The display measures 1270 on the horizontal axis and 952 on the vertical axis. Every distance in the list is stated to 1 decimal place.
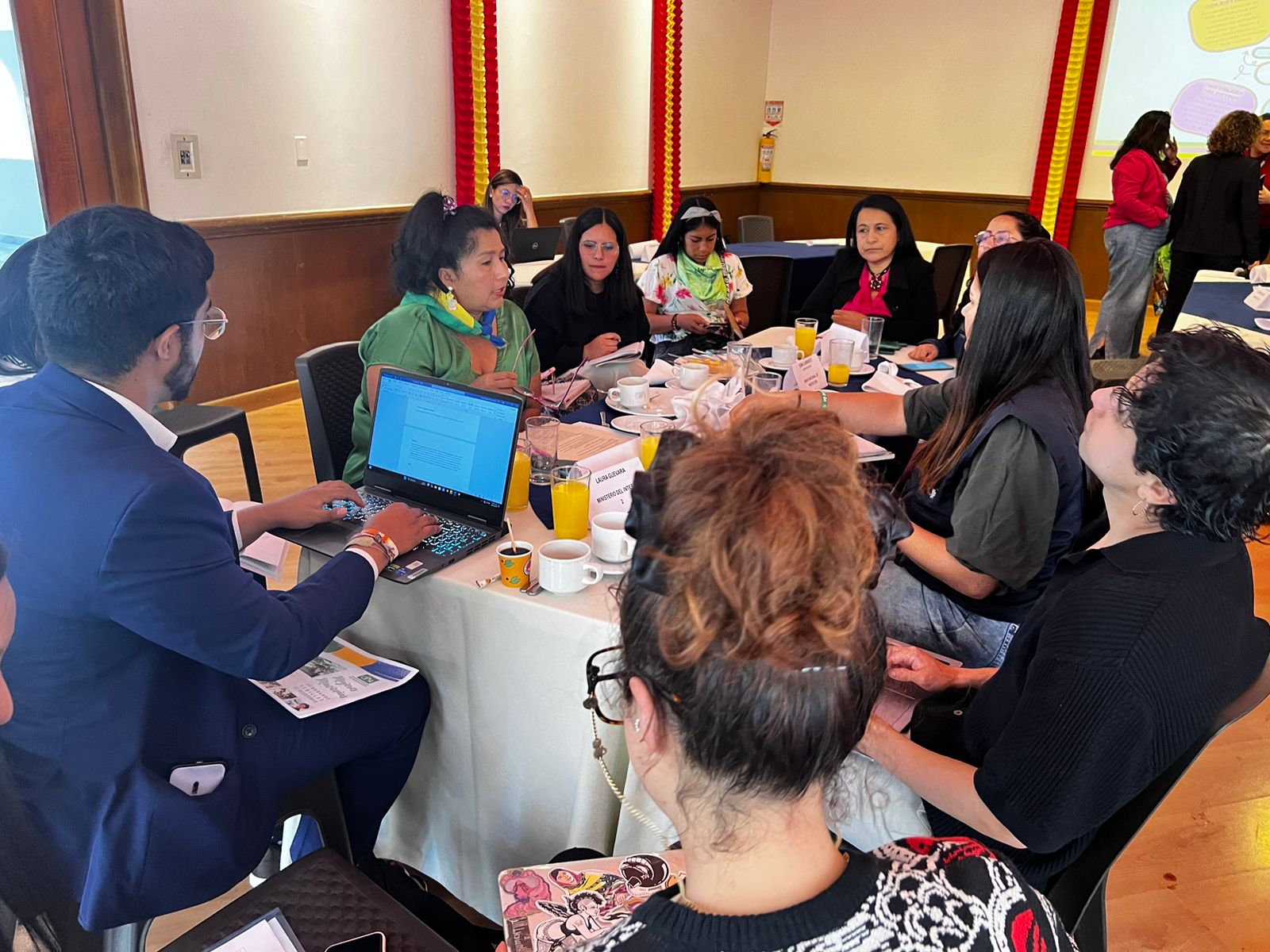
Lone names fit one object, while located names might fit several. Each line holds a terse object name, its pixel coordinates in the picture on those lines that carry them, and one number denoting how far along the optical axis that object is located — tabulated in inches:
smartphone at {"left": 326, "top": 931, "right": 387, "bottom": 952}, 41.1
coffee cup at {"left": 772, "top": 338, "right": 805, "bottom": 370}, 109.2
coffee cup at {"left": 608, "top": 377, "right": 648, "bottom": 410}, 93.6
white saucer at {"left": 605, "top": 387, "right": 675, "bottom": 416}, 92.8
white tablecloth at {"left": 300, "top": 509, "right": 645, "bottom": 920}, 56.5
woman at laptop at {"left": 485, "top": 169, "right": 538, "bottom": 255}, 206.7
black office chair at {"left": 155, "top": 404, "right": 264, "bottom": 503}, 113.6
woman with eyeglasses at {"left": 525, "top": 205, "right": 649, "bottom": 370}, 126.3
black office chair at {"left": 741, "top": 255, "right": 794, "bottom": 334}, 167.0
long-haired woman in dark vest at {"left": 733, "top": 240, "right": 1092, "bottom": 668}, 62.9
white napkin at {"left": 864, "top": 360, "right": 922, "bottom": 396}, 103.9
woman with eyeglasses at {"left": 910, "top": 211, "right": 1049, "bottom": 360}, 120.4
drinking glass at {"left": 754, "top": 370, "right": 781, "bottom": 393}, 93.9
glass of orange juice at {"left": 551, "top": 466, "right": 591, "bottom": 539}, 62.5
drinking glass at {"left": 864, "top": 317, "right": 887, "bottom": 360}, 119.5
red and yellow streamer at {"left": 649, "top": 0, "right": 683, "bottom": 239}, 286.2
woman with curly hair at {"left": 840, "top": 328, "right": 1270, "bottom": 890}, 37.6
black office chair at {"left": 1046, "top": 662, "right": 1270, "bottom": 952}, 39.3
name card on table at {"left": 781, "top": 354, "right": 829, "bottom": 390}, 103.4
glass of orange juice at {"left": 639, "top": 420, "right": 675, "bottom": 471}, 70.5
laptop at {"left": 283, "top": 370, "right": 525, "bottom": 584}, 63.0
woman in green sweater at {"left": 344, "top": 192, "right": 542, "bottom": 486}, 91.6
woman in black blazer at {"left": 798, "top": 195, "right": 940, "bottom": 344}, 137.6
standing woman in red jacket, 217.2
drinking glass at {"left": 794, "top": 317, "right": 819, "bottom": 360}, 116.5
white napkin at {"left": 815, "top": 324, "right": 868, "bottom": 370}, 113.0
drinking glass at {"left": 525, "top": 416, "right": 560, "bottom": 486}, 74.7
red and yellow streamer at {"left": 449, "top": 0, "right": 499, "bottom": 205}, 215.5
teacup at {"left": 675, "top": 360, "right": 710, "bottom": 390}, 102.6
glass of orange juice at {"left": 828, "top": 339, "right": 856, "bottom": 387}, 111.7
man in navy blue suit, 44.3
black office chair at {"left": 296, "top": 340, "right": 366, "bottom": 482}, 89.0
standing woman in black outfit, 204.2
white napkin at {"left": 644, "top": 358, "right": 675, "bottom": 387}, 105.4
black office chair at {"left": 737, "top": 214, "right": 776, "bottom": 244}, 264.2
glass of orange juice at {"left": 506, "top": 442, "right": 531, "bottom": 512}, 71.1
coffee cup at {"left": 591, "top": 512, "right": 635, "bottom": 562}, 59.9
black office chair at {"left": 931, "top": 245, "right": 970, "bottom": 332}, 172.6
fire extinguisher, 358.6
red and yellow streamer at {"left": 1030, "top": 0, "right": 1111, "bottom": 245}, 284.5
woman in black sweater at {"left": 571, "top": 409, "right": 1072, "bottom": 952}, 25.4
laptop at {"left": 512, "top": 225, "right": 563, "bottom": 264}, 189.9
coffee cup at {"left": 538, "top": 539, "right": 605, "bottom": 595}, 56.5
